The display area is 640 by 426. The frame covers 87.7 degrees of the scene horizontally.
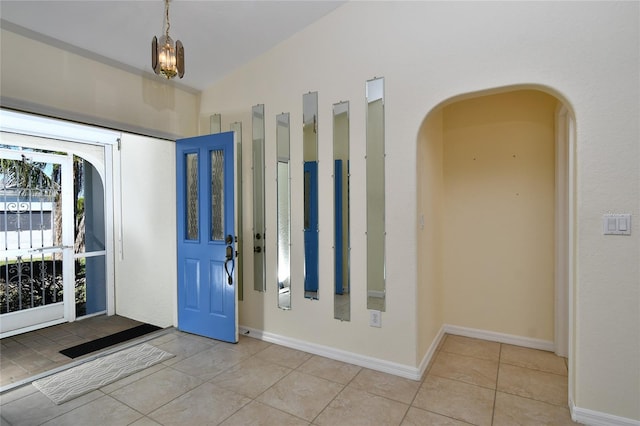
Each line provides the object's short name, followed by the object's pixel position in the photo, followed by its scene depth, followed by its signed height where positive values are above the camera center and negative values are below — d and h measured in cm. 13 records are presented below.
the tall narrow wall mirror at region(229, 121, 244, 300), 347 +4
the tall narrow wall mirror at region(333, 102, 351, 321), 287 -1
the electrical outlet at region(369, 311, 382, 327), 274 -91
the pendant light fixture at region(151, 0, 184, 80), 202 +93
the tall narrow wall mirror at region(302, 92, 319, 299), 300 +18
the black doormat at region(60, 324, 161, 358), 322 -136
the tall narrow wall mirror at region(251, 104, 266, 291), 333 +12
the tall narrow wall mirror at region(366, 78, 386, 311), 271 +9
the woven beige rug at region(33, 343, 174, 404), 248 -133
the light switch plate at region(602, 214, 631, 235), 197 -11
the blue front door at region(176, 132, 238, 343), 326 -28
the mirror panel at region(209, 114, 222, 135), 362 +95
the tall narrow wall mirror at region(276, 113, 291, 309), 317 -3
